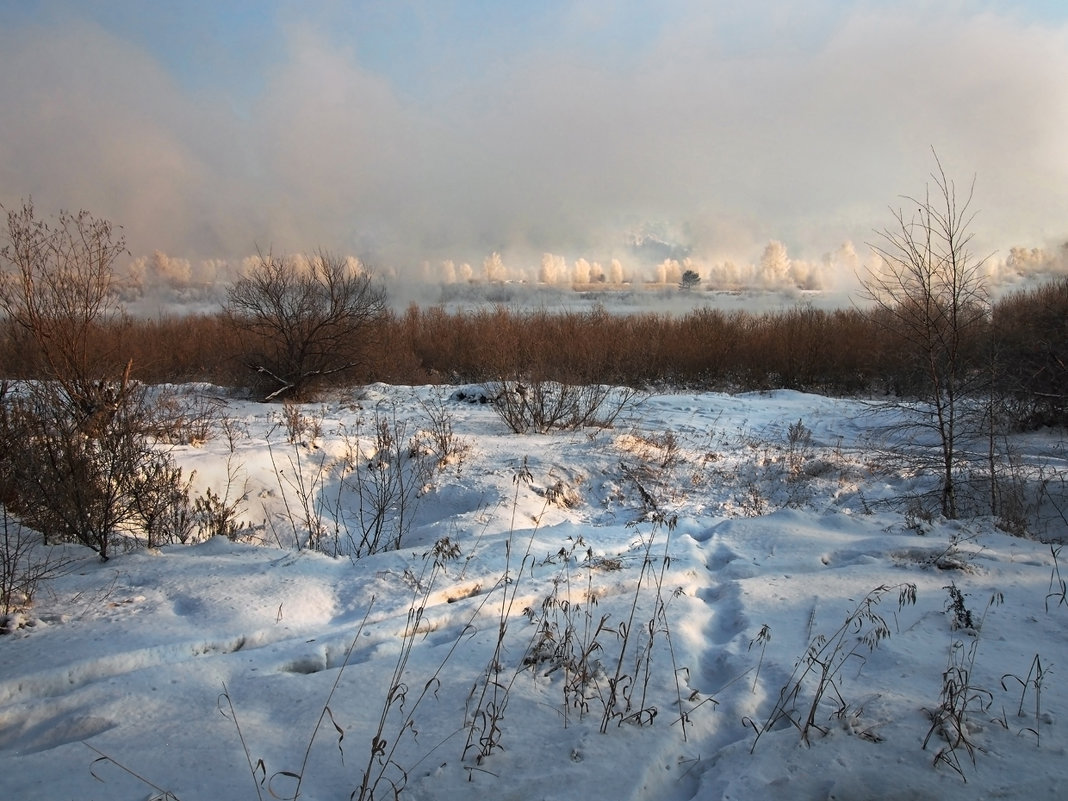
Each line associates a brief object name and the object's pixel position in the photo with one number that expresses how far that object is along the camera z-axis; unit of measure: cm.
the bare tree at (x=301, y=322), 1359
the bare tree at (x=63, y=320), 522
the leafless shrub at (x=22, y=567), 289
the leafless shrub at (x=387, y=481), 551
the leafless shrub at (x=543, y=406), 912
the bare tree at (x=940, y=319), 568
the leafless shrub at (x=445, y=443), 712
